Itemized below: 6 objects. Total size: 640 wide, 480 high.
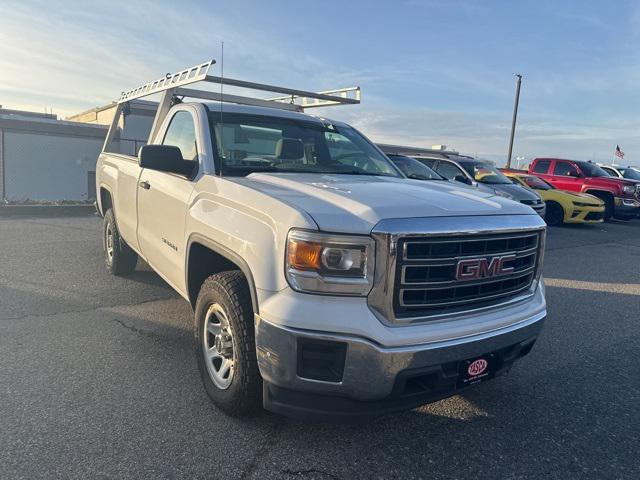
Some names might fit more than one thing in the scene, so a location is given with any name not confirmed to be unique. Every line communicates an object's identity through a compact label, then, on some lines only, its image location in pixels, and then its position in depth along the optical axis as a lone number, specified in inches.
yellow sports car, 533.0
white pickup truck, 92.4
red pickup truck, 601.0
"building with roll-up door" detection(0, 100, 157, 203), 875.7
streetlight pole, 1128.3
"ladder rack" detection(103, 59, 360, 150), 164.4
